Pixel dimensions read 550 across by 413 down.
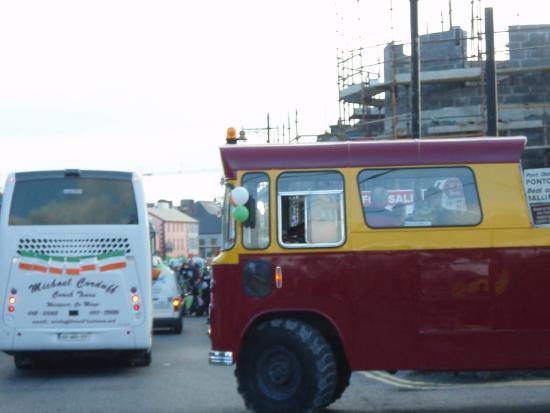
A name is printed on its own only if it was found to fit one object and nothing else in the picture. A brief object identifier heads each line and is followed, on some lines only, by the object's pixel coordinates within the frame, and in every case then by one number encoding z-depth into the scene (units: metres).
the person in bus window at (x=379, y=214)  11.52
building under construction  26.66
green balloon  11.33
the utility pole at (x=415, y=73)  20.08
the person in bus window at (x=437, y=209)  11.51
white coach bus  16.86
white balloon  11.29
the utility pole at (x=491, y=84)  19.41
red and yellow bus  11.35
